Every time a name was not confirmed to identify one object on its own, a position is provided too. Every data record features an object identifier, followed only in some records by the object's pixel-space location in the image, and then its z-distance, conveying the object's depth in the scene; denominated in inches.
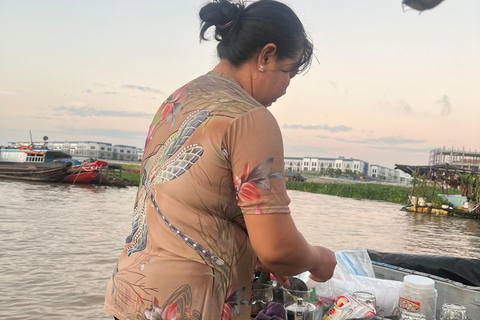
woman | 32.4
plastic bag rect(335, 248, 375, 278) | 77.0
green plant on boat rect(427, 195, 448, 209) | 653.3
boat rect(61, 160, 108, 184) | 983.6
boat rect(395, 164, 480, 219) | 623.5
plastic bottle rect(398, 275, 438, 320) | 59.9
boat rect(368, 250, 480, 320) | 67.9
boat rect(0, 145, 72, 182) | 973.8
